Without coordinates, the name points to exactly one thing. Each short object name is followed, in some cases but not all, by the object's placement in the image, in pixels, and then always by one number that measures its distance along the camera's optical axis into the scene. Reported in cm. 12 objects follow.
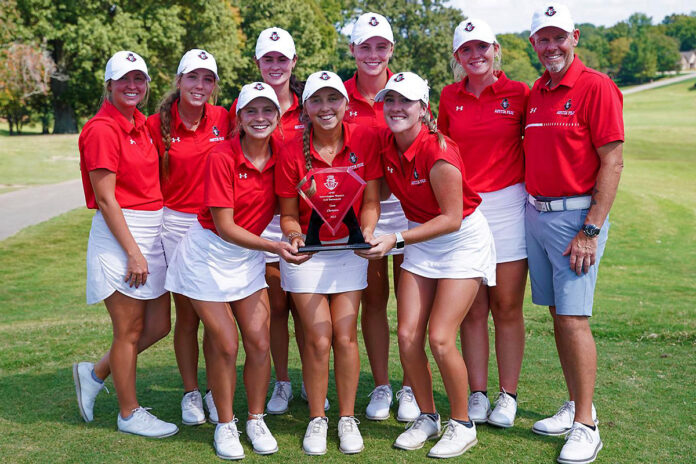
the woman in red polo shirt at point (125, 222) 469
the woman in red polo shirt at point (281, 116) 529
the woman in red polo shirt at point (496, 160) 495
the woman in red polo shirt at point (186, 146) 501
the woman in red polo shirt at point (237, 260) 446
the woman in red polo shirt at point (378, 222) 524
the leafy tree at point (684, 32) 15225
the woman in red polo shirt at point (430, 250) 444
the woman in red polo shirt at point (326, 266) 450
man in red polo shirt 444
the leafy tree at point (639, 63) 10881
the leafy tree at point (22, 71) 3431
